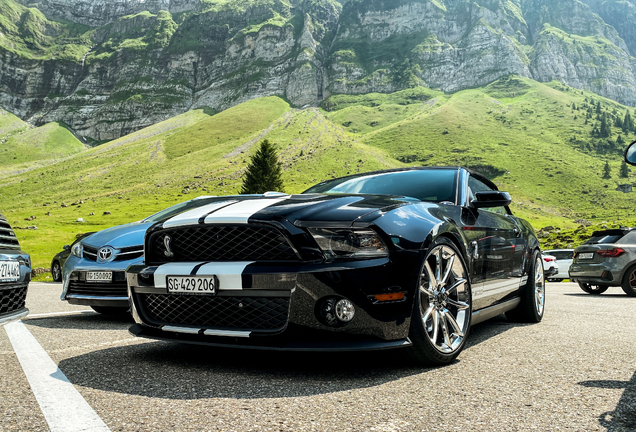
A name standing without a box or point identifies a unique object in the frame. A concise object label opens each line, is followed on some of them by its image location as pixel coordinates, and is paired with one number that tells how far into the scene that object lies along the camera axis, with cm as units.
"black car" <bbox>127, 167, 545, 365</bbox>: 284
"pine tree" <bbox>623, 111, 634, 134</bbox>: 13496
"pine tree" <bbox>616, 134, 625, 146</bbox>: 12585
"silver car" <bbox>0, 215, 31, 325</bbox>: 288
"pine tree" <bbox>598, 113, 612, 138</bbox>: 12988
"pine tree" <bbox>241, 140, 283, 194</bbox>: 5503
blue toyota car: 549
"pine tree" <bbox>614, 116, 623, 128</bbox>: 13759
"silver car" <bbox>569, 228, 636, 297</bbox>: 1019
